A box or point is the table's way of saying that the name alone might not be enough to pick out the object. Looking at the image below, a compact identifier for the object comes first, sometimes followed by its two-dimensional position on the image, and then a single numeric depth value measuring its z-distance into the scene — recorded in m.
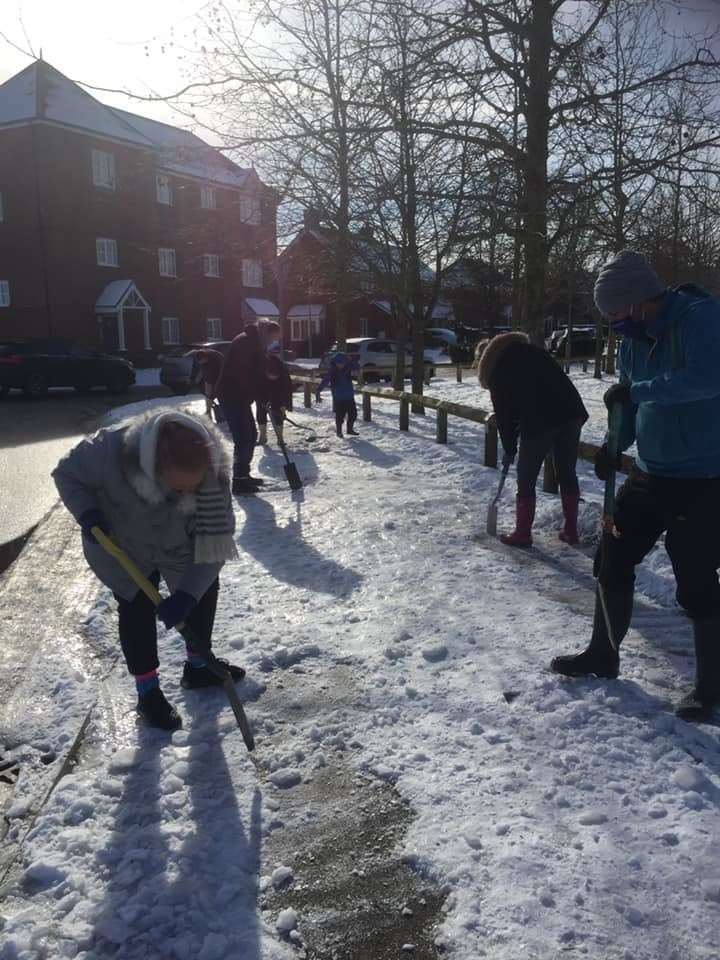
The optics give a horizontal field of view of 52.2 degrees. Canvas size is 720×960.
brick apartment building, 30.12
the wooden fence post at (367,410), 13.47
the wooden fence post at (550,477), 7.07
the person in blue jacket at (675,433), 2.85
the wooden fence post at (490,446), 8.01
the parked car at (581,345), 32.40
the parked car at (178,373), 20.55
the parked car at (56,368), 18.69
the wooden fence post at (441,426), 10.30
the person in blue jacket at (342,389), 11.39
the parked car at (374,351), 28.34
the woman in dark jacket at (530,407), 5.38
